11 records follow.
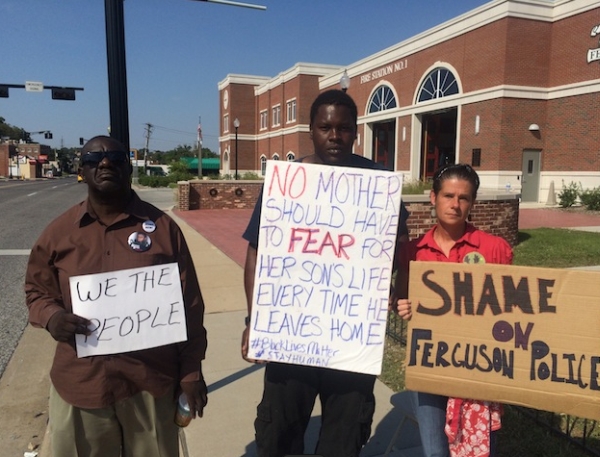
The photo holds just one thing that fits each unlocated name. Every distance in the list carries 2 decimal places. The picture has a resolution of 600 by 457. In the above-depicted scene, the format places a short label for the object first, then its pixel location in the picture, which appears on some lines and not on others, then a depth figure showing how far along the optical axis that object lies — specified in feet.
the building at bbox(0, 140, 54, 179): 260.42
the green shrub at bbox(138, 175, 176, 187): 140.67
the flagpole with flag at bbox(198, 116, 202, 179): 106.46
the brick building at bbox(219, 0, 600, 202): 66.39
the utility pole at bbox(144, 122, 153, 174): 266.57
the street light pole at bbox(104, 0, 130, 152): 10.36
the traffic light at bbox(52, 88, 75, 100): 99.55
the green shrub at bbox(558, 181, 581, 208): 62.59
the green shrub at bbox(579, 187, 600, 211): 58.13
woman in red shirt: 6.73
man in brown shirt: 6.22
